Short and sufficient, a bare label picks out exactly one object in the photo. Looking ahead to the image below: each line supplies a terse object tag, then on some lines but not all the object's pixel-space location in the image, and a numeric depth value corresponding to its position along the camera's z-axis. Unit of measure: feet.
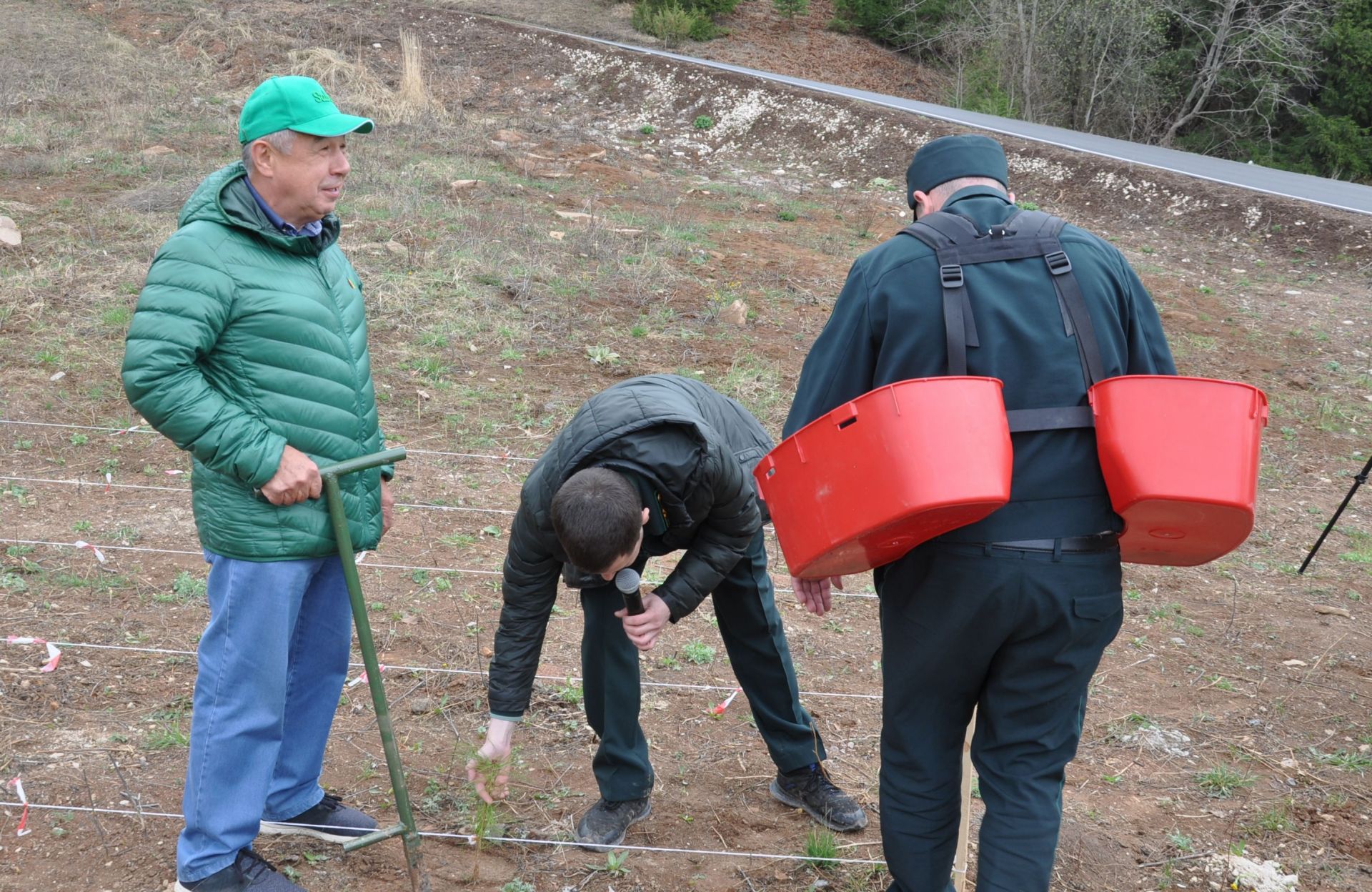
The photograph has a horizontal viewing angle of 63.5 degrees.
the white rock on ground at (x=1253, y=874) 9.48
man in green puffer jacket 7.37
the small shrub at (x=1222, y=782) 10.99
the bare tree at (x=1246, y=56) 52.70
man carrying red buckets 6.83
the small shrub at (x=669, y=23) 64.54
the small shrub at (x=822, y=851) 9.49
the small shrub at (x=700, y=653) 13.08
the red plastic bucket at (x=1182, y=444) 6.43
